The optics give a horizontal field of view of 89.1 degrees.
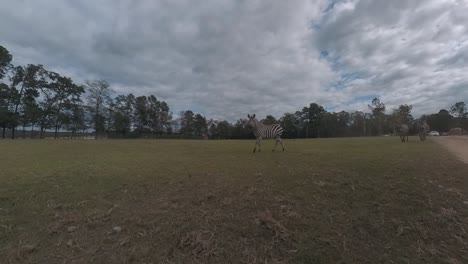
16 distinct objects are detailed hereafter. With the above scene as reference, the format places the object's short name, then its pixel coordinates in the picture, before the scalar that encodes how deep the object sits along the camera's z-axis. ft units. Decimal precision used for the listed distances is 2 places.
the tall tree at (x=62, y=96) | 197.98
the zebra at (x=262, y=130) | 52.05
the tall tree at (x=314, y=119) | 304.91
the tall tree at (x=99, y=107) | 219.82
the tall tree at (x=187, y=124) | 291.17
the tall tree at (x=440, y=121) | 286.05
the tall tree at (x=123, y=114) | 237.86
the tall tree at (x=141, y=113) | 261.65
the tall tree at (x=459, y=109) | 298.39
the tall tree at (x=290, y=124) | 297.53
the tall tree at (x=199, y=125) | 293.23
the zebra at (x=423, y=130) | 85.19
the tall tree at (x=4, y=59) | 160.45
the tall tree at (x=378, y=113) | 283.87
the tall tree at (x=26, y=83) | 176.24
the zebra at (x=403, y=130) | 82.32
